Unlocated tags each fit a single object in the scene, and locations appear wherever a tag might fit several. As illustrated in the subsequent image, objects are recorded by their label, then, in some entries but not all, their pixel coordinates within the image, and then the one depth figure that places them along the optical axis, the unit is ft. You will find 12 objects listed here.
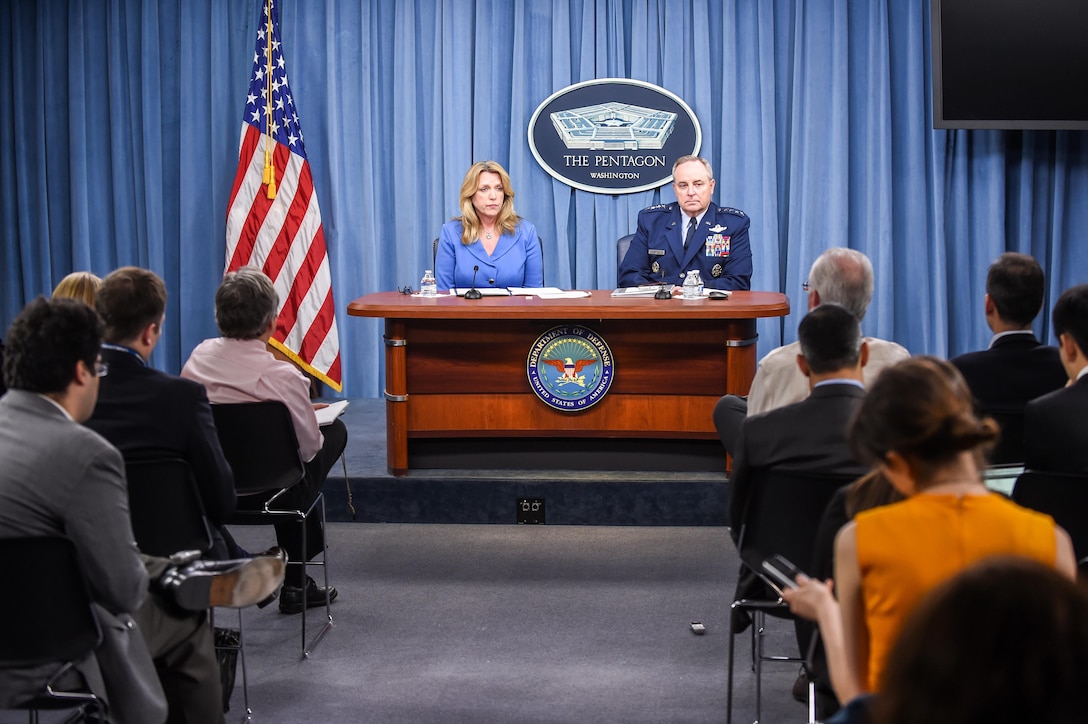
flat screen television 19.77
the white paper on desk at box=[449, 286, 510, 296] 16.09
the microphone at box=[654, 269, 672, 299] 15.39
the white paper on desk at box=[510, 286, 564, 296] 16.13
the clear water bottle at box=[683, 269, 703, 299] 15.66
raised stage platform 15.31
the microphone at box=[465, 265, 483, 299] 15.60
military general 17.67
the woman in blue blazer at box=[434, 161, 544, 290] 18.04
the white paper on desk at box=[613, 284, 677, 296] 15.96
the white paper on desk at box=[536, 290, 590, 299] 15.67
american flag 20.20
